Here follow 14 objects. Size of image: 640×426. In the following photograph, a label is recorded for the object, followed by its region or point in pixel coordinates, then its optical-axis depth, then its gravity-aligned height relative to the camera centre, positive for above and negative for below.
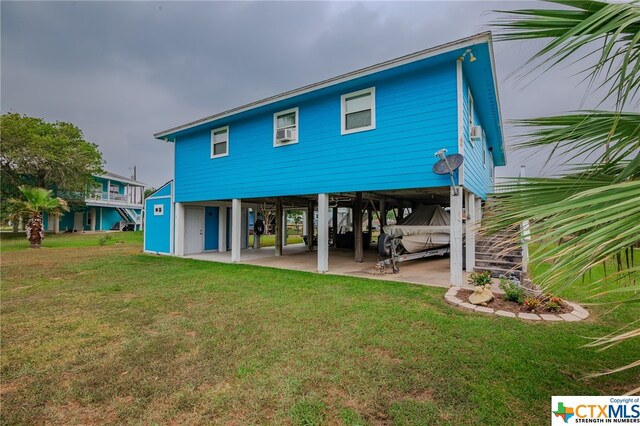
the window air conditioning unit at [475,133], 7.45 +2.17
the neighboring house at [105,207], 26.10 +0.87
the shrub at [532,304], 4.78 -1.45
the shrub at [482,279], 5.53 -1.22
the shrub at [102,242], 16.54 -1.49
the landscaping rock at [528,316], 4.45 -1.56
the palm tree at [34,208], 14.81 +0.44
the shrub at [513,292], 5.13 -1.34
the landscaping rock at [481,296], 5.10 -1.43
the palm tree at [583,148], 1.03 +0.40
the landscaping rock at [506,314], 4.56 -1.56
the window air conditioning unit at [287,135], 9.04 +2.55
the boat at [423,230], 9.45 -0.45
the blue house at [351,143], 6.60 +2.14
